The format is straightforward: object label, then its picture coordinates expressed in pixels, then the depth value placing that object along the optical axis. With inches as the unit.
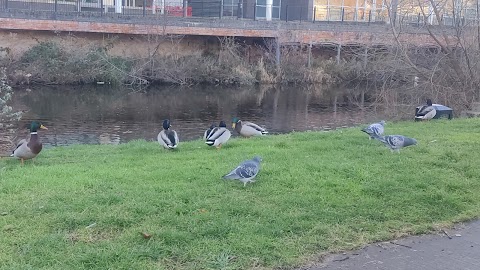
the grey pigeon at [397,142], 369.7
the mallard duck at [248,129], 561.9
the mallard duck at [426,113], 628.7
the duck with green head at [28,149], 388.8
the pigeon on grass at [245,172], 288.8
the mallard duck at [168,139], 441.7
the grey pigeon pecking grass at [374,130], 416.1
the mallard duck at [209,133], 456.6
